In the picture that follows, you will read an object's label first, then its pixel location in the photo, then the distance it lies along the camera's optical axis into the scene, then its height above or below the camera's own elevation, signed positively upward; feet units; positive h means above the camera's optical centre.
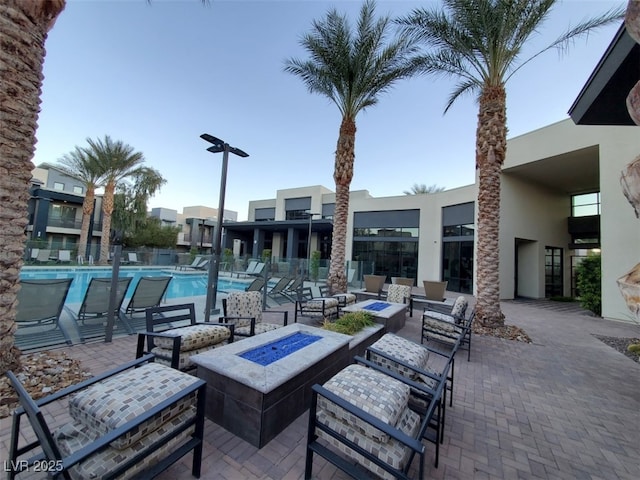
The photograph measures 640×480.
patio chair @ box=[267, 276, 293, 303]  29.19 -4.03
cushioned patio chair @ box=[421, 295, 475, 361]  16.94 -4.15
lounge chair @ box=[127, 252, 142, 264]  24.78 -1.21
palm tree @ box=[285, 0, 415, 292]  28.09 +20.49
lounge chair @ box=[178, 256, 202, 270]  32.45 -1.88
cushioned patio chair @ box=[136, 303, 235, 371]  10.21 -3.77
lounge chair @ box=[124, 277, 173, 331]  17.97 -3.44
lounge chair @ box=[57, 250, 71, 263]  51.13 -2.73
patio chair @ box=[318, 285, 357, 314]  23.81 -3.96
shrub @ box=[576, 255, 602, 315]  34.60 -2.00
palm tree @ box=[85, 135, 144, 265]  62.18 +19.42
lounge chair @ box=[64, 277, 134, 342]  15.90 -3.71
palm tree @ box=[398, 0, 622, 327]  21.79 +18.41
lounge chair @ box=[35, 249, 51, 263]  46.73 -2.69
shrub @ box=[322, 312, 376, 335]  15.15 -3.97
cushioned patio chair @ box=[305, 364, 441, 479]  5.86 -4.00
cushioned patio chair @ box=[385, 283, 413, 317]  27.96 -3.78
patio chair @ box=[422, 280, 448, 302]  31.04 -3.42
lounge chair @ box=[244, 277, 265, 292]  25.67 -3.21
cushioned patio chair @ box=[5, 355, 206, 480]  4.78 -3.85
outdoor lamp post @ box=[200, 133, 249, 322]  19.85 +3.26
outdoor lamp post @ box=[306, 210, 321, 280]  41.48 -2.09
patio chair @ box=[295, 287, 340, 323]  21.44 -4.27
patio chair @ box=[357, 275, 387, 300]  34.32 -3.62
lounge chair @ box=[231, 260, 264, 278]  41.71 -2.78
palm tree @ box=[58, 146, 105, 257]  62.85 +17.03
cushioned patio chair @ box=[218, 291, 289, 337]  14.70 -3.42
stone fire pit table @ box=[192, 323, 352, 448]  7.96 -4.24
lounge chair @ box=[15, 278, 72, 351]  13.08 -3.62
